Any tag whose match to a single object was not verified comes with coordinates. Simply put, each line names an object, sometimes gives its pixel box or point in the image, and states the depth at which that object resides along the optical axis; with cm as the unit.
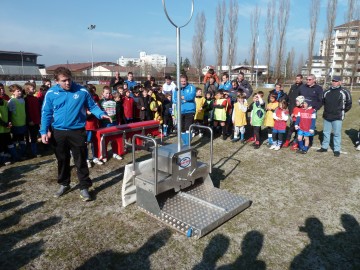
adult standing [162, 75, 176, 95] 1039
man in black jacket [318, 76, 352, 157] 674
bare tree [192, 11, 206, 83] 4308
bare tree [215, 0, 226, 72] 4016
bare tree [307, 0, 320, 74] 3619
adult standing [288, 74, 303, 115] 785
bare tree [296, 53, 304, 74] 7695
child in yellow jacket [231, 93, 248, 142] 803
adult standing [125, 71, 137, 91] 991
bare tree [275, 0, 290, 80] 3891
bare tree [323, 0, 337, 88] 3469
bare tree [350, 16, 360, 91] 3557
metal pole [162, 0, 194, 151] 385
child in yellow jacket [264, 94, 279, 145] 772
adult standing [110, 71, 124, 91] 949
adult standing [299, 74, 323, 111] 729
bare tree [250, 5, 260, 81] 4481
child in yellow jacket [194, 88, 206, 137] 864
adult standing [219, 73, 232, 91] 919
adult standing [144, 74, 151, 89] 954
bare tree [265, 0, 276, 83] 4148
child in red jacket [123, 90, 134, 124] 822
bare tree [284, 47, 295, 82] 6748
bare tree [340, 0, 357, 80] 3538
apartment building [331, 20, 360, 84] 6560
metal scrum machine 373
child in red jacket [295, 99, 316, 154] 707
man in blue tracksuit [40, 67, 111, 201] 406
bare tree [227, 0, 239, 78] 4012
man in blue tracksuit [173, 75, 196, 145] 715
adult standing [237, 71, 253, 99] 859
